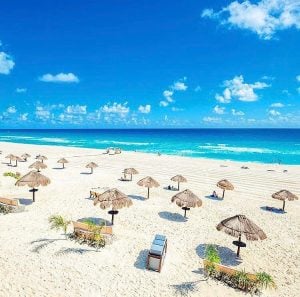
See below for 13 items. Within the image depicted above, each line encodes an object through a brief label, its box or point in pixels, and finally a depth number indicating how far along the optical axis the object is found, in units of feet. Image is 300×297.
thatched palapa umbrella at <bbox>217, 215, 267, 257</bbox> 37.63
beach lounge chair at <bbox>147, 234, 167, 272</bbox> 33.12
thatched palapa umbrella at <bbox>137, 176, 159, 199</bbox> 61.57
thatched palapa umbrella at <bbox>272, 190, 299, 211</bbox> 58.75
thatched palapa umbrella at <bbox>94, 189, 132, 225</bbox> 44.96
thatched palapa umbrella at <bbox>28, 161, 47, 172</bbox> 83.71
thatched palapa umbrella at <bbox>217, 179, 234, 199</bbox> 67.05
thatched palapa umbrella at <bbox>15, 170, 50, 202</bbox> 54.19
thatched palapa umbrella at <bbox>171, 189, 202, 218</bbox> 49.75
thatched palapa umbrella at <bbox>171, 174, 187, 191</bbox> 70.05
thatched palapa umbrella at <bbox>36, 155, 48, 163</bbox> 107.45
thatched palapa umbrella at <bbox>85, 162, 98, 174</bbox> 88.88
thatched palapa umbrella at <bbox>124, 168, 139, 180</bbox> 78.37
